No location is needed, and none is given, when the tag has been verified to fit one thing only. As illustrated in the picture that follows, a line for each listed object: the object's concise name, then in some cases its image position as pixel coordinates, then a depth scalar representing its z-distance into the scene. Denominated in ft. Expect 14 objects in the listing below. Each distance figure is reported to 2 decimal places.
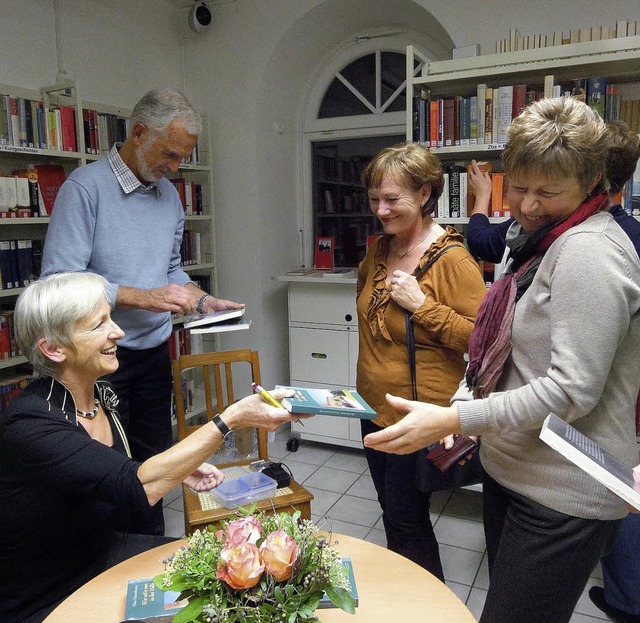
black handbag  5.27
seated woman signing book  4.17
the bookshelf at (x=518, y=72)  7.66
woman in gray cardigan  3.28
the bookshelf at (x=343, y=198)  12.91
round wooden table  3.57
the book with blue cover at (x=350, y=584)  3.61
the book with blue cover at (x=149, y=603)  3.55
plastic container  6.35
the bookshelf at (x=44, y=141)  8.37
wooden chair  6.14
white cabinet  11.07
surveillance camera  11.57
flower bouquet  2.75
